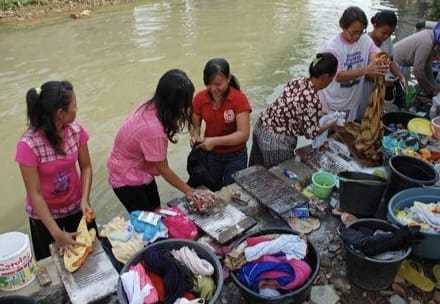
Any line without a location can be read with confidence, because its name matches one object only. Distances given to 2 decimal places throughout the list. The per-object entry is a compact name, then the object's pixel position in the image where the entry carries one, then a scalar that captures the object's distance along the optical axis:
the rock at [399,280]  2.98
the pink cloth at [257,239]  2.80
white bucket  2.52
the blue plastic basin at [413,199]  3.04
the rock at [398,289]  2.91
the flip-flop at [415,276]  2.92
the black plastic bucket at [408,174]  3.36
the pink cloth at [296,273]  2.51
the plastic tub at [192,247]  2.34
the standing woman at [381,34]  4.48
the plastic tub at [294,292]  2.45
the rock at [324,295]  2.87
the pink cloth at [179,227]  2.97
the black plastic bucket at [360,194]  3.28
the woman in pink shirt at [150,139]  2.90
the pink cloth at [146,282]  2.31
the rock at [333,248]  3.19
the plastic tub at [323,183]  3.54
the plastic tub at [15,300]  2.34
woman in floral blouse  3.54
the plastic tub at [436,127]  4.20
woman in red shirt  3.58
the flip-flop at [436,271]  2.98
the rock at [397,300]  2.85
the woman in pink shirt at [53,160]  2.71
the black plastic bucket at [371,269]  2.73
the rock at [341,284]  2.95
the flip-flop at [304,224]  3.25
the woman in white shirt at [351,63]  4.05
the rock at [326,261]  3.11
